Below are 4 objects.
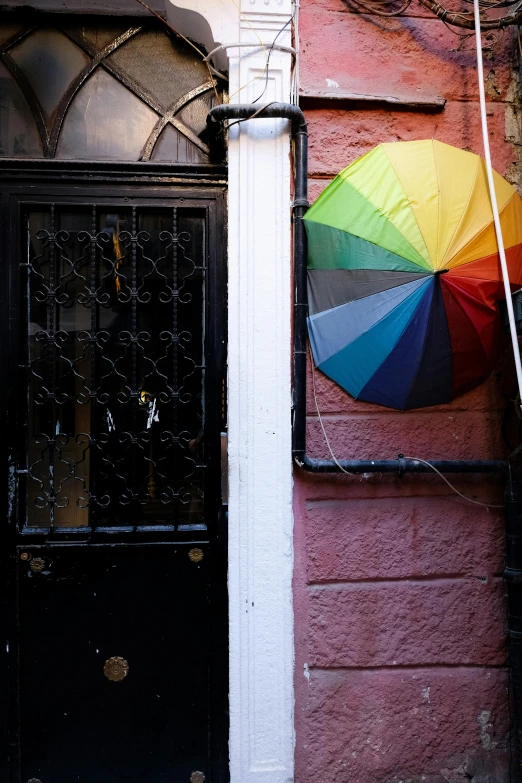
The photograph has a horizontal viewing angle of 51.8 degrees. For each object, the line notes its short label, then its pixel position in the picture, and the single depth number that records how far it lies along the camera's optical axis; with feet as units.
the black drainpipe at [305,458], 8.51
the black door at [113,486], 8.71
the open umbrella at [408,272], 8.31
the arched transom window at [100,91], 9.17
